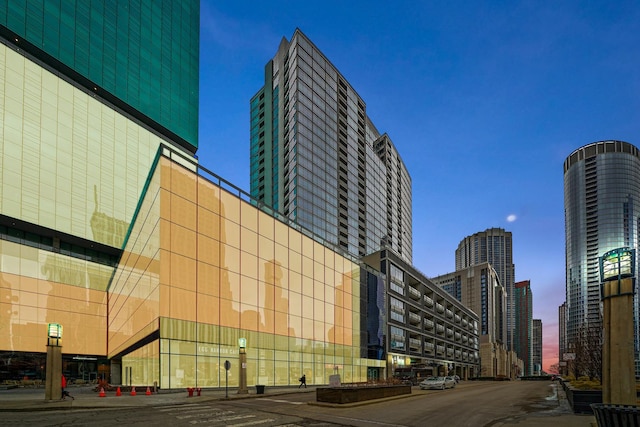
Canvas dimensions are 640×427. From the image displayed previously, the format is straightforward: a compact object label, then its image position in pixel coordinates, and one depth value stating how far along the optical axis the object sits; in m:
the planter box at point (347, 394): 22.75
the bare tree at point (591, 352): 40.74
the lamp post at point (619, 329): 12.31
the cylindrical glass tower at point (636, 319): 116.53
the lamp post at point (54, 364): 23.50
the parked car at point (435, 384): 41.03
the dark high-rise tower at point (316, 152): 109.56
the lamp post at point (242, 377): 31.98
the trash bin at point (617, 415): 9.38
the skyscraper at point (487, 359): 194.75
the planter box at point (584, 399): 18.98
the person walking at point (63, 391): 24.61
